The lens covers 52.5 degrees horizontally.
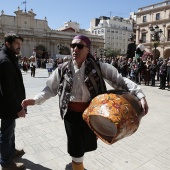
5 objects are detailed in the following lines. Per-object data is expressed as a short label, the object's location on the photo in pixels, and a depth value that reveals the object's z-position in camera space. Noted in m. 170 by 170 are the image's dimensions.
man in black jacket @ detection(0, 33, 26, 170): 2.03
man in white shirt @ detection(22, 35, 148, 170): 1.89
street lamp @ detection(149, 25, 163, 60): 13.52
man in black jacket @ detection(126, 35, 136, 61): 10.17
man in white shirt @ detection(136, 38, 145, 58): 11.54
